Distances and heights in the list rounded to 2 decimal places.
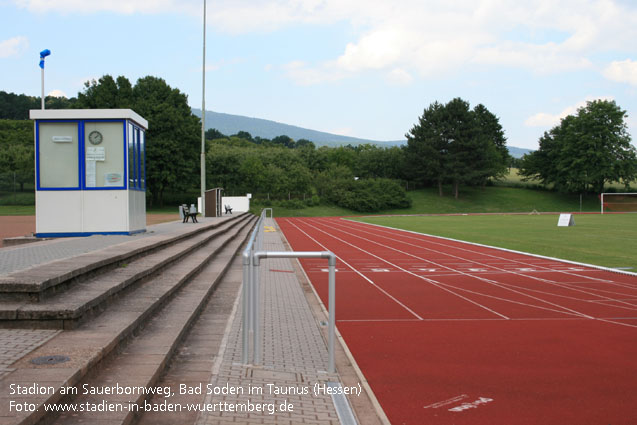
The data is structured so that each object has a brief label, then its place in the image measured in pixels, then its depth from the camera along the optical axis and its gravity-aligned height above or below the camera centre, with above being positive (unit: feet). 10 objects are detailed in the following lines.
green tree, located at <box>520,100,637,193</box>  233.76 +17.99
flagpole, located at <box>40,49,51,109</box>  46.78 +11.70
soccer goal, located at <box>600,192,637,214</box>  214.32 -4.19
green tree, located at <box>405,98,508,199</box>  229.66 +18.77
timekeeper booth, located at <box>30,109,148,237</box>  40.65 +1.27
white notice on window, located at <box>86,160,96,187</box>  41.32 +1.25
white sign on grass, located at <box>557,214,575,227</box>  101.09 -5.59
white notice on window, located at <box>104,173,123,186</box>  41.96 +0.73
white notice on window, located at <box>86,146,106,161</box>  41.45 +2.72
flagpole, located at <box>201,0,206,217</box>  103.52 +19.10
